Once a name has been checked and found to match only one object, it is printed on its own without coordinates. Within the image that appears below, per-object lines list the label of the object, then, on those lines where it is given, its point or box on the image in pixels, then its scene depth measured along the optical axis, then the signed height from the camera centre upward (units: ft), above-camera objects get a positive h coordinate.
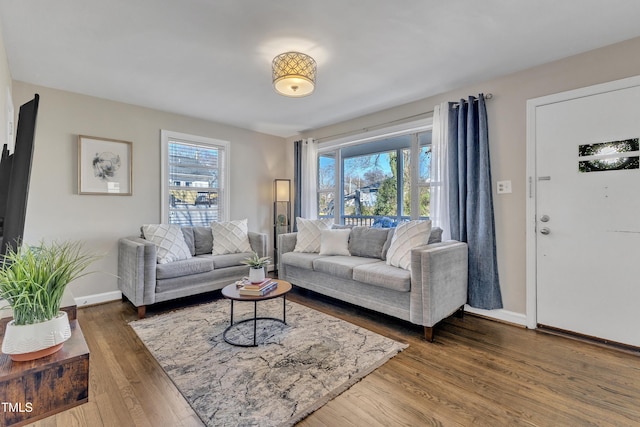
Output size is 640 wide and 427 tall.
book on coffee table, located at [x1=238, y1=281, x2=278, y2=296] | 7.95 -2.05
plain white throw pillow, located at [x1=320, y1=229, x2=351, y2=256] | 12.23 -1.14
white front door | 7.57 +0.07
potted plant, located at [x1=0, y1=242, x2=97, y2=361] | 2.89 -0.88
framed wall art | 10.94 +1.90
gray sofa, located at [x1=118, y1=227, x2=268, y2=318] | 9.80 -1.98
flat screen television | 4.16 +0.49
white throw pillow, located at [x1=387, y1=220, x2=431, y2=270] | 9.65 -0.90
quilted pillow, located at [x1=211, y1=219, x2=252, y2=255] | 12.91 -1.00
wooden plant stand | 2.69 -1.62
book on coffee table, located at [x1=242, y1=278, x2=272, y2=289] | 8.07 -1.93
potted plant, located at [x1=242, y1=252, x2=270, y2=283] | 8.45 -1.58
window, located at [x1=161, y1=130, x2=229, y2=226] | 13.10 +1.71
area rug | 5.46 -3.44
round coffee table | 7.73 -2.15
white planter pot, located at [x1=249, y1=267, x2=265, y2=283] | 8.42 -1.71
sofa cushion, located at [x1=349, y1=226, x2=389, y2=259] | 11.60 -1.07
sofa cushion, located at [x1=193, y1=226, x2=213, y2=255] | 12.87 -1.10
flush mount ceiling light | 7.70 +3.78
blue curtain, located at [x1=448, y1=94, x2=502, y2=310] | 9.57 +0.57
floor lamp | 16.60 +0.40
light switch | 9.45 +0.87
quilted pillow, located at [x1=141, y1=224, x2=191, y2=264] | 10.93 -0.97
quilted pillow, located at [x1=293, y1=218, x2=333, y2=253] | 12.96 -0.81
